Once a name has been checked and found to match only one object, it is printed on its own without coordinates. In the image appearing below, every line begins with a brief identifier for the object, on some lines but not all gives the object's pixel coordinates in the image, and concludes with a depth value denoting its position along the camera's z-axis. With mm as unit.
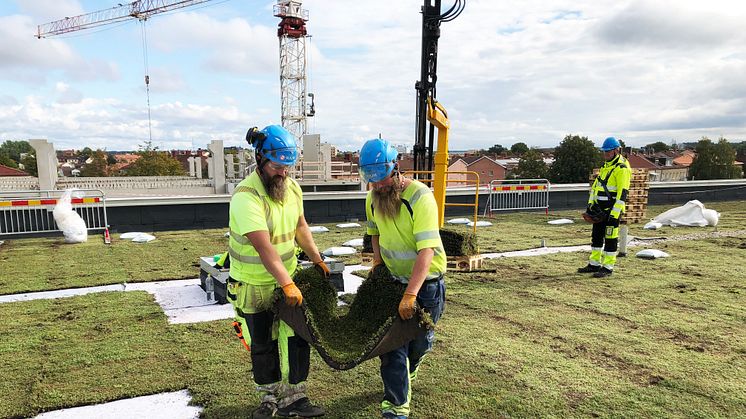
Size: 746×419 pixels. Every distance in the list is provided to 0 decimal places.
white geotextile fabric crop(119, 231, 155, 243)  11203
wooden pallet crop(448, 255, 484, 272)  7207
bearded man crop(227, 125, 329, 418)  3000
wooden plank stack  14617
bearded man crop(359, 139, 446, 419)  2990
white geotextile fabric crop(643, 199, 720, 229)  13266
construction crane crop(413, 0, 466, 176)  8391
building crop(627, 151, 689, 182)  75875
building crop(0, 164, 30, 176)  59875
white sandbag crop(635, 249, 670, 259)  9016
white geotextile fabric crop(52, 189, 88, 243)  10906
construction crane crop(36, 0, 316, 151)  48038
